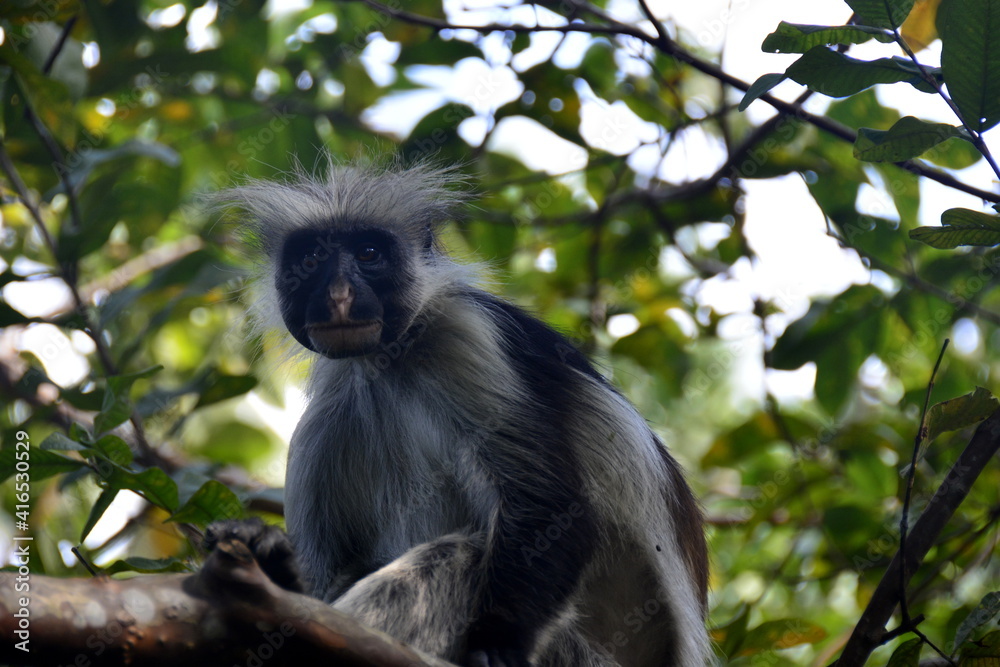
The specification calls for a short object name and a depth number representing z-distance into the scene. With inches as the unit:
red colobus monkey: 294.2
